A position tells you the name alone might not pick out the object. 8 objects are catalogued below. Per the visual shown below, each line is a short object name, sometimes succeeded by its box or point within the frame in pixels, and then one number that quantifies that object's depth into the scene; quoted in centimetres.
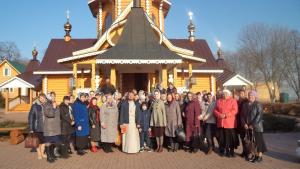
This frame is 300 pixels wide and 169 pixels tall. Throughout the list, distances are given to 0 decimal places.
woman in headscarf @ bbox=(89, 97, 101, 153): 676
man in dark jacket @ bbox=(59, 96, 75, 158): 645
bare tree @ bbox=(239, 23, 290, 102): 3234
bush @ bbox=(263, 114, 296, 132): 1024
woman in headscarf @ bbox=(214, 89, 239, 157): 615
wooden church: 1003
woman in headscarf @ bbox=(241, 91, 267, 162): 575
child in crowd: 691
